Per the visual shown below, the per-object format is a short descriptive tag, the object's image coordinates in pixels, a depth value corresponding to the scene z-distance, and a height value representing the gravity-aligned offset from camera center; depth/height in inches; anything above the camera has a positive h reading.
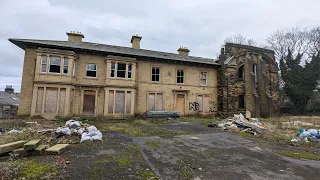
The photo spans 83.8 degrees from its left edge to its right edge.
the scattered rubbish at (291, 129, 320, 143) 349.7 -62.7
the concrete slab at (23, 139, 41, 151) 217.5 -54.4
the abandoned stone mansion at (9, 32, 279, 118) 603.5 +93.1
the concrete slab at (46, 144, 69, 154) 226.3 -61.5
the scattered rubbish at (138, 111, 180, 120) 665.1 -44.3
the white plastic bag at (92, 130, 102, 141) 307.9 -59.7
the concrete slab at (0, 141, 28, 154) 210.7 -56.1
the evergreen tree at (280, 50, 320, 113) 1030.4 +131.9
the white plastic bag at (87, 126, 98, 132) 335.8 -50.5
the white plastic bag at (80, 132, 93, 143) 297.0 -58.8
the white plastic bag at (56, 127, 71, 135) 315.6 -51.6
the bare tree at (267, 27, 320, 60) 1242.6 +474.0
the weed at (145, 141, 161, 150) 285.3 -69.1
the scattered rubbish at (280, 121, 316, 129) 508.4 -57.0
